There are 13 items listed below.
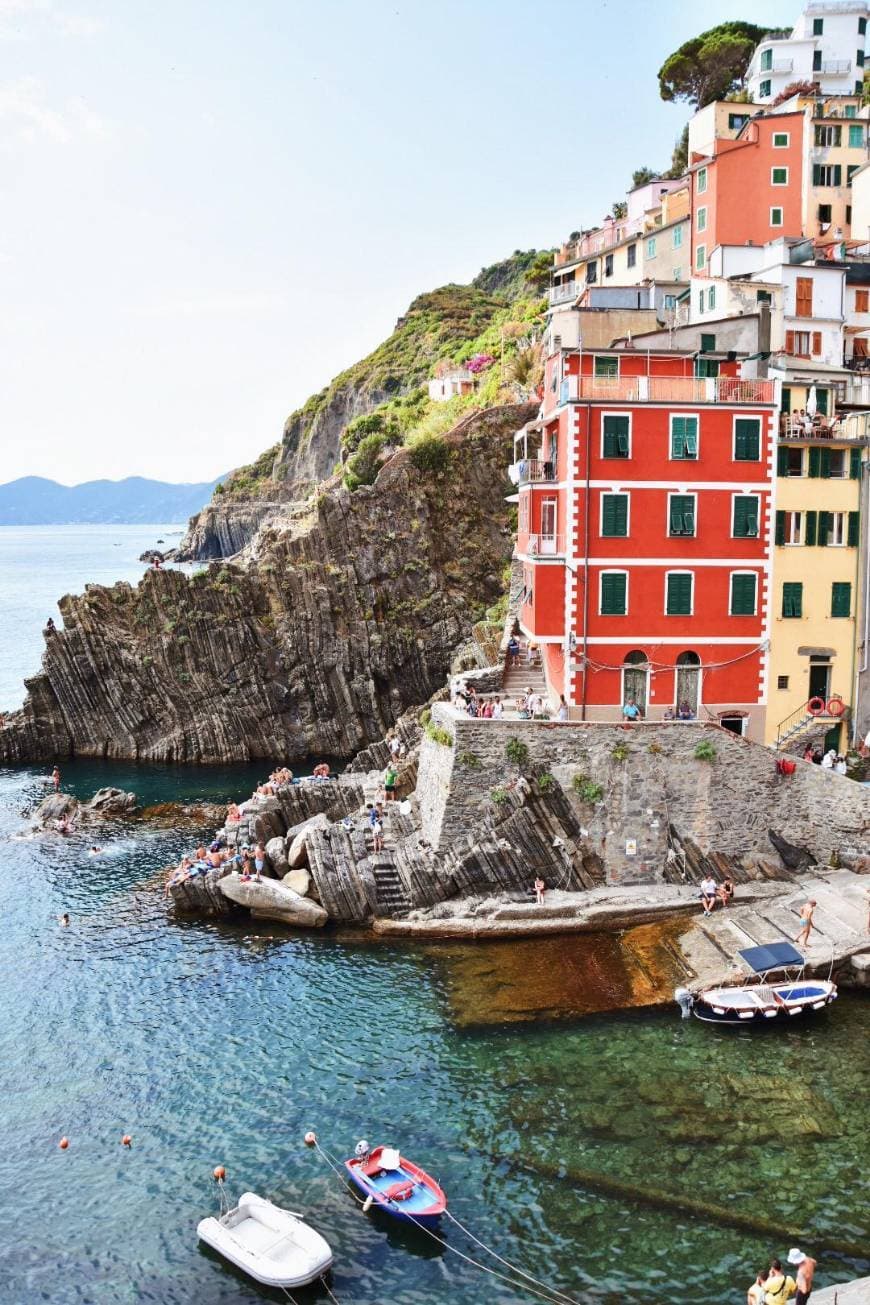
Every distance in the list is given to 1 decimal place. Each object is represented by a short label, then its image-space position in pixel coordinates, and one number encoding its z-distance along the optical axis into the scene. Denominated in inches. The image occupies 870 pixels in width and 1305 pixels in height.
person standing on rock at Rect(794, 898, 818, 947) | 1251.8
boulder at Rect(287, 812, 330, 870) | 1524.4
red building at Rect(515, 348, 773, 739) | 1443.2
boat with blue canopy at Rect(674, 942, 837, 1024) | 1137.4
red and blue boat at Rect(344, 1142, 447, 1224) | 853.2
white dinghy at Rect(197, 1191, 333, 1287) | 797.2
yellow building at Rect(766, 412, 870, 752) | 1499.8
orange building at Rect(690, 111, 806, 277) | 2299.5
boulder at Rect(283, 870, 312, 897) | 1470.2
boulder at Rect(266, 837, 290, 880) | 1529.3
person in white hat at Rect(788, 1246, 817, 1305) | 705.0
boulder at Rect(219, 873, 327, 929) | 1434.5
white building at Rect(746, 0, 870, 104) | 3110.2
